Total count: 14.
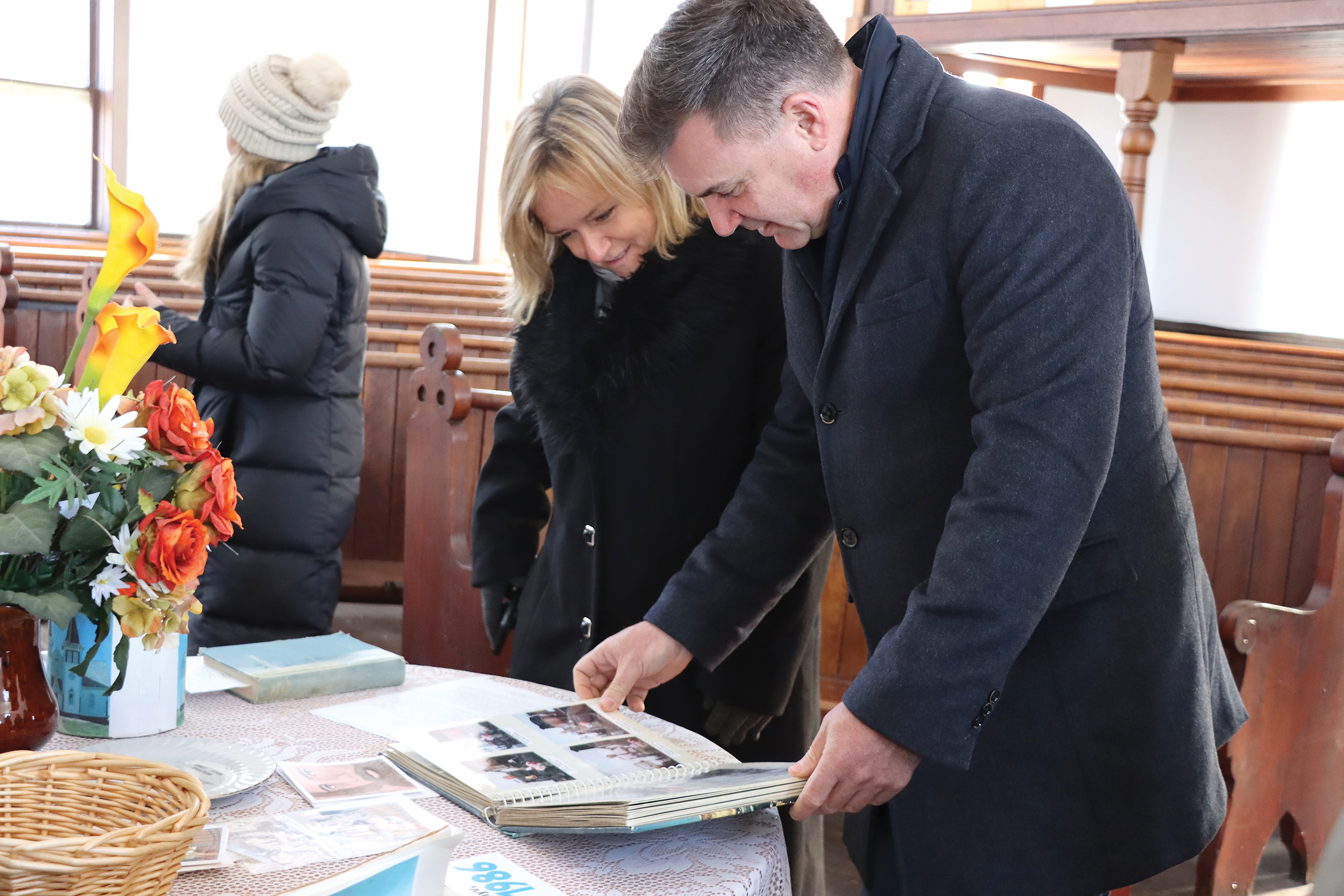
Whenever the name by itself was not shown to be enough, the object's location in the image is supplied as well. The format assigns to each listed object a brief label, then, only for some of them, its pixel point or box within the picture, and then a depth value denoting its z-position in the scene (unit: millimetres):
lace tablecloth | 1030
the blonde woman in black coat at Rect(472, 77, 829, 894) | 1773
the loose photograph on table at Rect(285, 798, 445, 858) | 1082
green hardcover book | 1479
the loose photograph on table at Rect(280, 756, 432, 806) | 1195
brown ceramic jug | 1069
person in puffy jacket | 2689
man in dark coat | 1147
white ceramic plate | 1159
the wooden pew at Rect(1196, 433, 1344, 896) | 2521
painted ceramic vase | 1288
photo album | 1076
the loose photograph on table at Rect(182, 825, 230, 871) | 1018
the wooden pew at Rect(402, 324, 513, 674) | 2742
